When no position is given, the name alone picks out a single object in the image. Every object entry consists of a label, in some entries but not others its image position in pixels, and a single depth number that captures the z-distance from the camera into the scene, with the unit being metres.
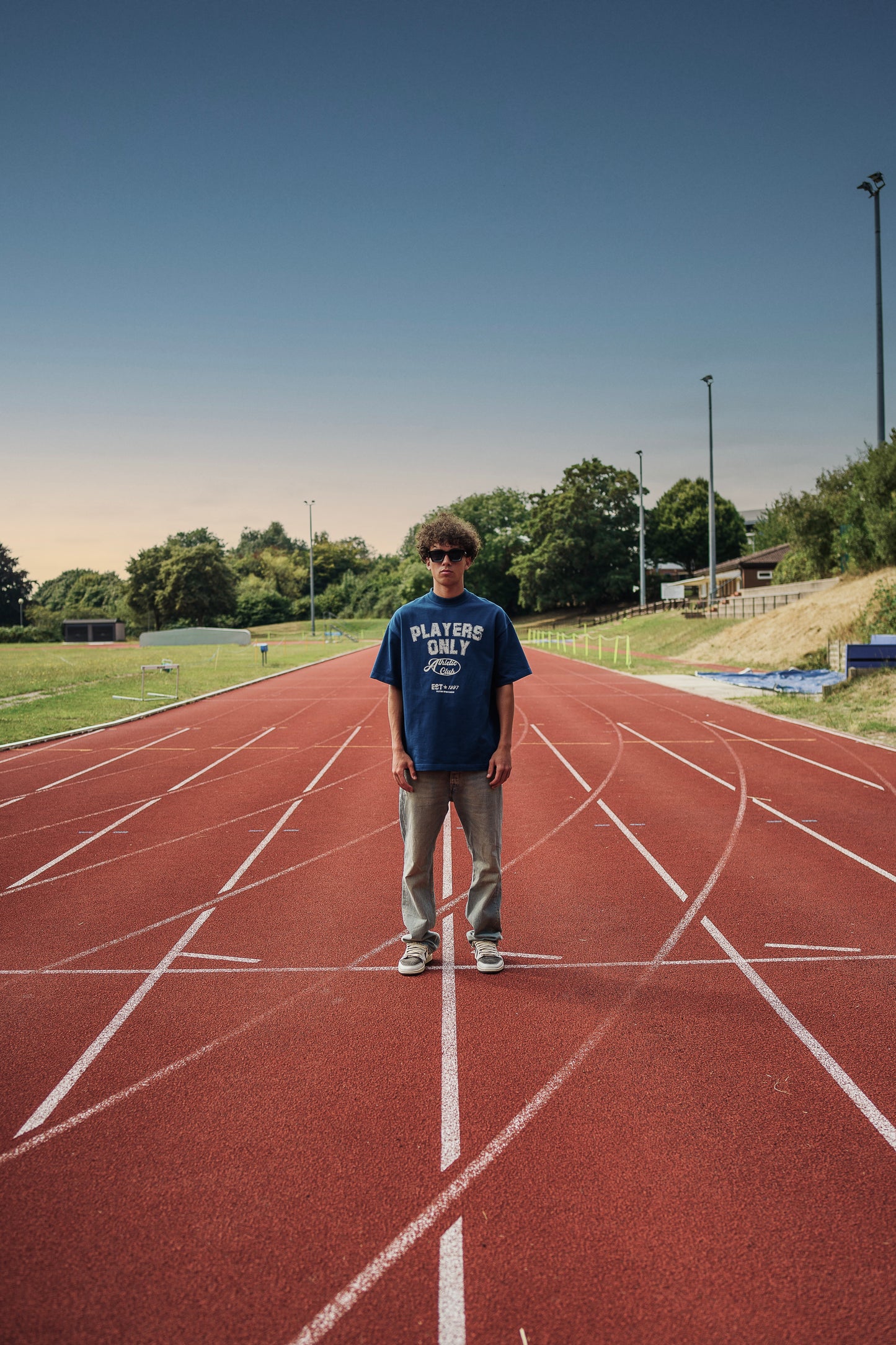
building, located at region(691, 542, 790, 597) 59.69
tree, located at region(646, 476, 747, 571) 81.31
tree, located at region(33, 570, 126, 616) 100.31
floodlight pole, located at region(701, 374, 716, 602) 40.38
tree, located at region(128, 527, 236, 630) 81.31
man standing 4.08
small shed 73.12
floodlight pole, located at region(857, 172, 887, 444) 29.59
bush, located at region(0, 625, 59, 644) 72.50
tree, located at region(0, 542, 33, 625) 89.94
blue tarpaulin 18.39
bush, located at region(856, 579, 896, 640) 21.86
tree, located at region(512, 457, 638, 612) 73.25
